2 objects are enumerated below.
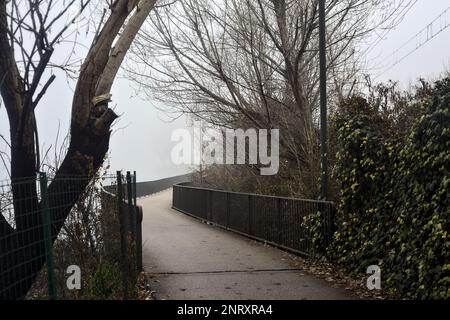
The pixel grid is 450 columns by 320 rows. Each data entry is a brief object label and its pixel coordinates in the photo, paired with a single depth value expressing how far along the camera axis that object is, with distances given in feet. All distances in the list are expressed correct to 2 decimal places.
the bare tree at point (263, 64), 48.62
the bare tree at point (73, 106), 17.42
